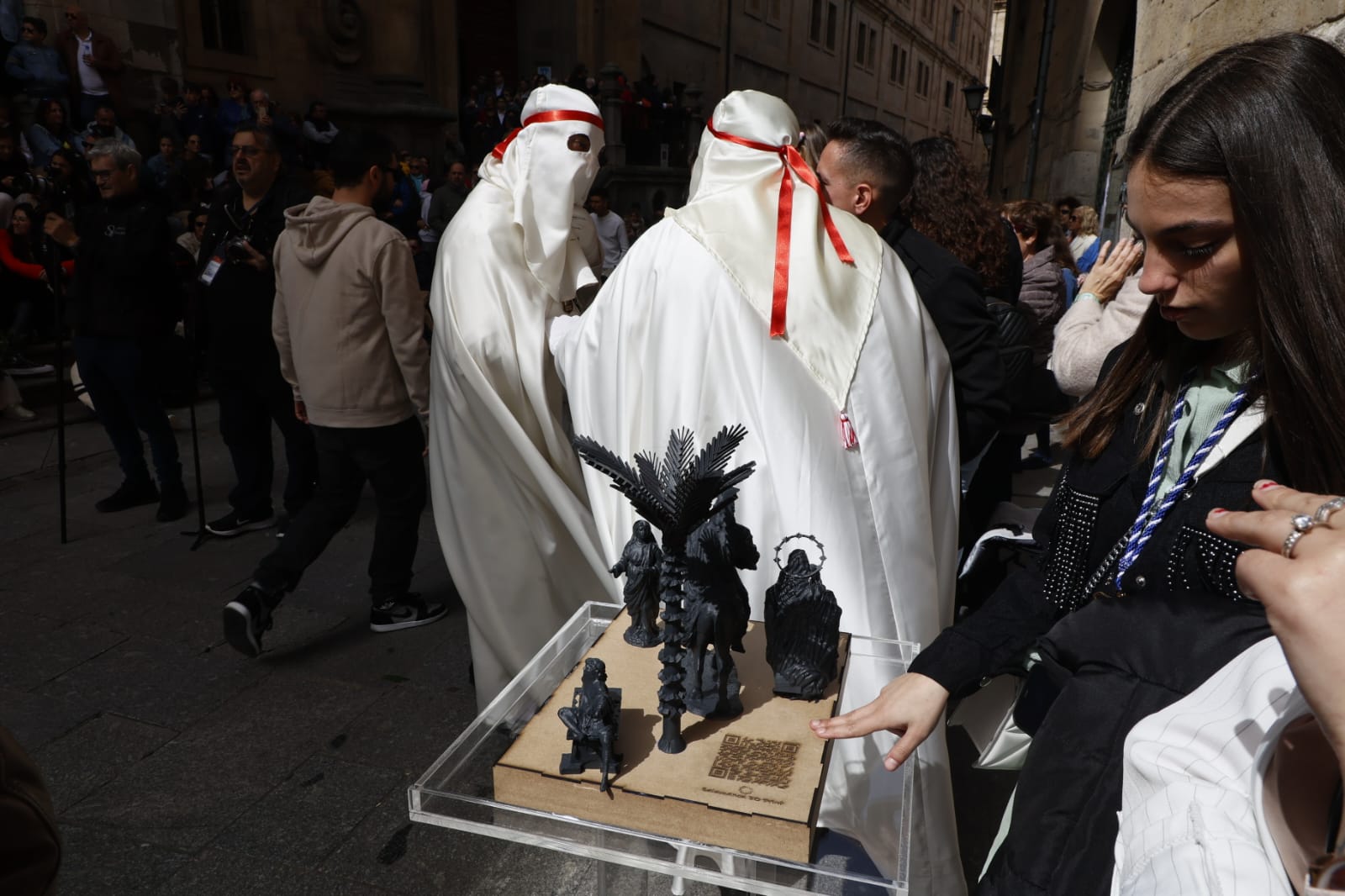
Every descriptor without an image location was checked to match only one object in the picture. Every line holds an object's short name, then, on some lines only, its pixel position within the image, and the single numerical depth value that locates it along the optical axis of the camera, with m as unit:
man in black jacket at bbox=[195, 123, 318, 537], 4.36
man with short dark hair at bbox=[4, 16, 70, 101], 9.18
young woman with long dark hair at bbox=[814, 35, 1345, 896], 1.02
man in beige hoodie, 3.49
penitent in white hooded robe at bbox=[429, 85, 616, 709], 2.89
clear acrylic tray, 1.17
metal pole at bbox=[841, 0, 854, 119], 34.22
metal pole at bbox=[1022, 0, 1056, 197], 11.67
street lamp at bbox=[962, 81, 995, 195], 16.17
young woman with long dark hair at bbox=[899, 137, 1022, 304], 3.46
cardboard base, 1.19
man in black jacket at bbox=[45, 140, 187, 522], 4.62
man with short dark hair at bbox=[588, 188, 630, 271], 10.64
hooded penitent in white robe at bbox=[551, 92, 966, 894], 2.13
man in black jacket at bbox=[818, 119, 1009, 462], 2.66
